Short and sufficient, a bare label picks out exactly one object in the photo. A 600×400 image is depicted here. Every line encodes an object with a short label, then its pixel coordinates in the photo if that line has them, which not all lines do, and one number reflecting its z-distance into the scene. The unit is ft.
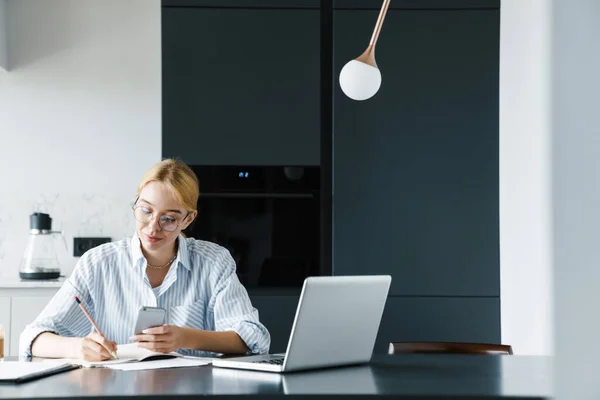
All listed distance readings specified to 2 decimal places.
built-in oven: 11.94
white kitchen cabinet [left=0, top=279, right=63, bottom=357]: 11.61
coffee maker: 12.46
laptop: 5.23
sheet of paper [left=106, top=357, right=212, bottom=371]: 5.53
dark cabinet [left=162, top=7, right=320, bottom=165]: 11.86
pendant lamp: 7.19
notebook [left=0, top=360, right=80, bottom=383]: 4.87
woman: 7.05
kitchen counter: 11.61
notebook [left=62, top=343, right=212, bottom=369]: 5.74
